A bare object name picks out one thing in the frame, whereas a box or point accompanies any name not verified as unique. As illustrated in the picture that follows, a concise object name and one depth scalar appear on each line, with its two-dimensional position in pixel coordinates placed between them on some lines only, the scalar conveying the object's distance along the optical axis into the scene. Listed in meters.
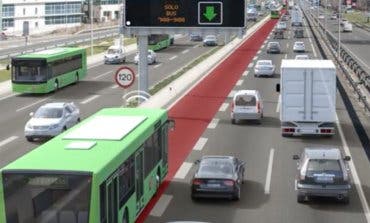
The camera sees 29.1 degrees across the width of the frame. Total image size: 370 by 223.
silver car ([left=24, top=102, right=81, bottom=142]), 32.44
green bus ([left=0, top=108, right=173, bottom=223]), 15.03
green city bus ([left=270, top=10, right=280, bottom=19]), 184.00
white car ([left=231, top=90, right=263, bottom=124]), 37.28
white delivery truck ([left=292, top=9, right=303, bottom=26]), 147.50
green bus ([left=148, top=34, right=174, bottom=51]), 90.25
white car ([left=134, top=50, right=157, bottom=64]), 74.44
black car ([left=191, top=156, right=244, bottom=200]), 22.17
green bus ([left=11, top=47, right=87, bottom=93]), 47.94
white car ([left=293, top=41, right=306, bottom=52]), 84.44
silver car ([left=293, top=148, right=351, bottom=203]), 21.69
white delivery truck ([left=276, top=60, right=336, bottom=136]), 32.91
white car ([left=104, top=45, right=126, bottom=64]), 75.94
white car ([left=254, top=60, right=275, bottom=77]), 60.06
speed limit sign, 32.22
